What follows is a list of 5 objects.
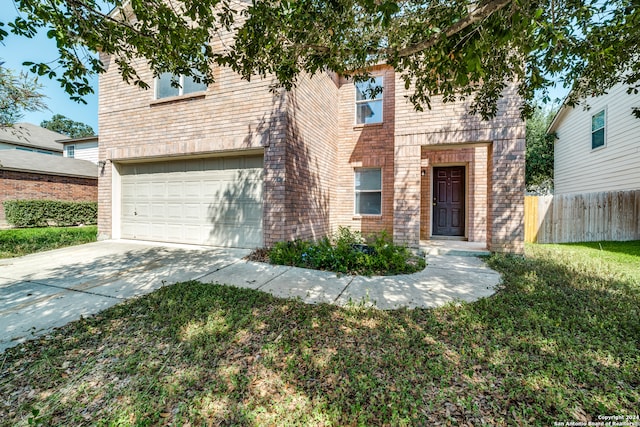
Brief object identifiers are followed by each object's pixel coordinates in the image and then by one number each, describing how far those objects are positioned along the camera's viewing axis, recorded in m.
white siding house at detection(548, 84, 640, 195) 9.04
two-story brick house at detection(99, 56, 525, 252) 6.49
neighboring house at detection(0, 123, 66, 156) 19.02
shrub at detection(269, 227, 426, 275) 5.27
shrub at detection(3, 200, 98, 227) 11.54
